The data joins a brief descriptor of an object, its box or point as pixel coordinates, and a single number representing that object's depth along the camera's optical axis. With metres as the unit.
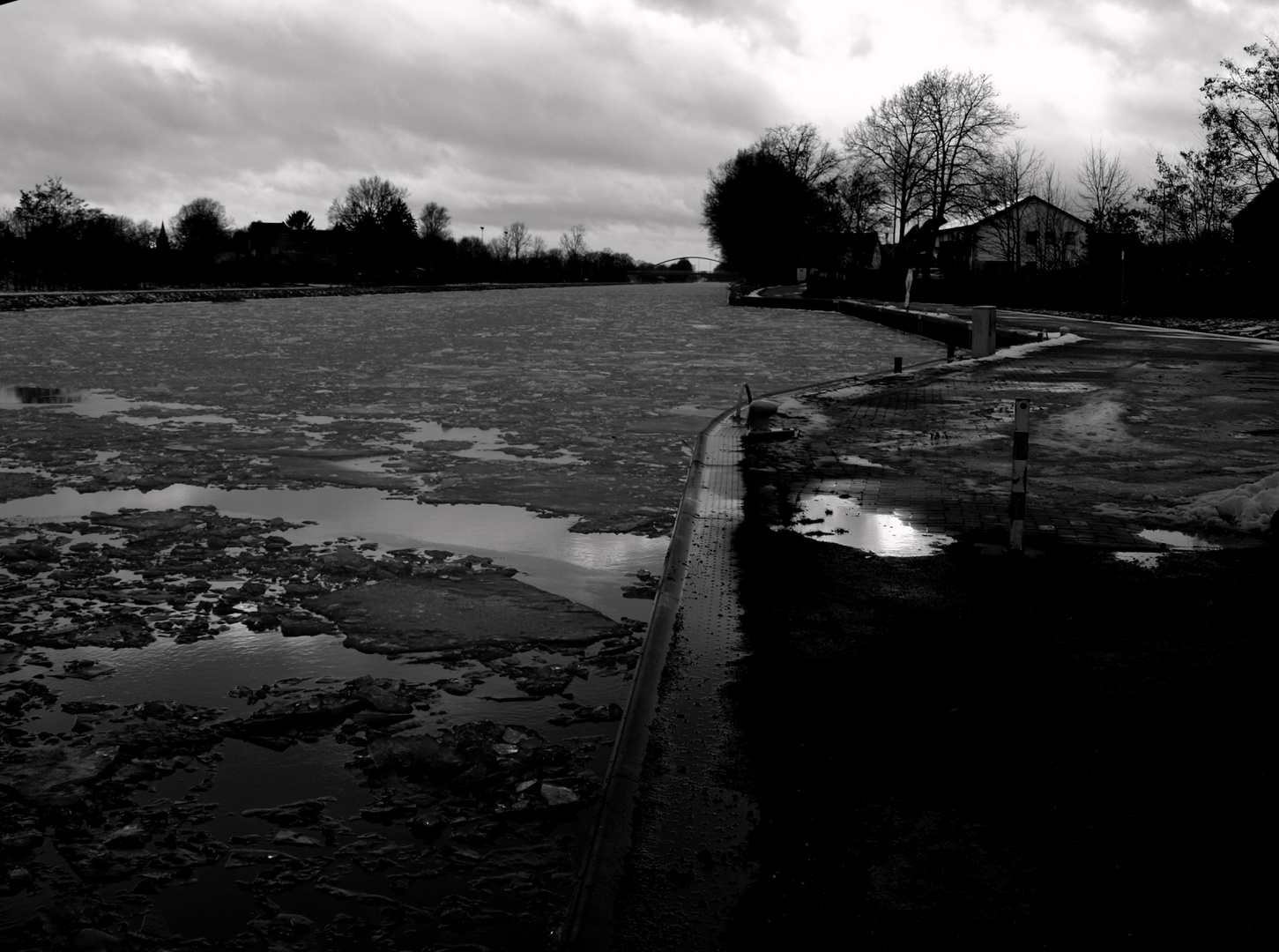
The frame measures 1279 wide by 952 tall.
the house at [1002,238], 76.25
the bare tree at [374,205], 138.50
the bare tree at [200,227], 111.30
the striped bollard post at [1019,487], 7.53
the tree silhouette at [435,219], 157.12
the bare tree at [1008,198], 72.81
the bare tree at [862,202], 78.69
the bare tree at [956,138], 73.12
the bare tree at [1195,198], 43.25
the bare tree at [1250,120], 41.16
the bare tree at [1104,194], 65.38
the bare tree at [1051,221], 81.06
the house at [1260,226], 37.94
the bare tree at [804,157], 106.31
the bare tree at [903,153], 74.50
